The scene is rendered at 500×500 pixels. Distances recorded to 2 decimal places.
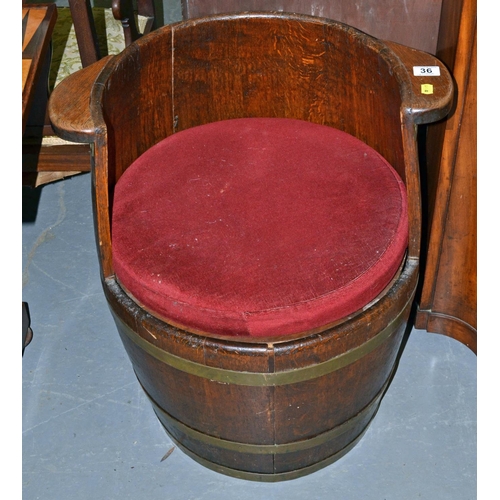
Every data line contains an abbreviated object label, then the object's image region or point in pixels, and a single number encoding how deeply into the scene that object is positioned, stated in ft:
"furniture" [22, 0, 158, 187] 11.51
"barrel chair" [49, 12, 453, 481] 7.38
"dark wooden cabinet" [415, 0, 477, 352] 8.36
